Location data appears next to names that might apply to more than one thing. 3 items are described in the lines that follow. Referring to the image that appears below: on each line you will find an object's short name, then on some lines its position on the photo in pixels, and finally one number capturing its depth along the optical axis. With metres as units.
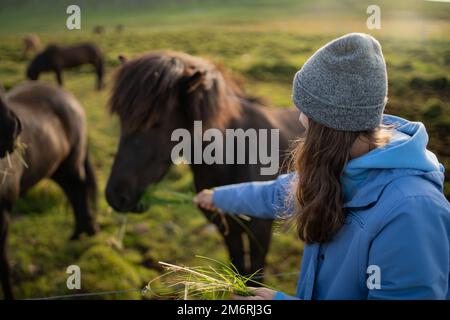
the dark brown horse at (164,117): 2.55
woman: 1.17
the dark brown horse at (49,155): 3.40
